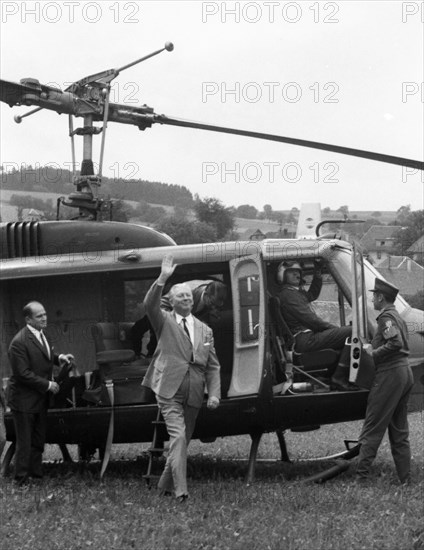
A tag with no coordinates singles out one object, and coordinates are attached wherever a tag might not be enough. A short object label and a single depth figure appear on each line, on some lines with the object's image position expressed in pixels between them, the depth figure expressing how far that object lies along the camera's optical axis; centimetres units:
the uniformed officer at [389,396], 921
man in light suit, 877
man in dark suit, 957
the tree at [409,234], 6523
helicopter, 948
